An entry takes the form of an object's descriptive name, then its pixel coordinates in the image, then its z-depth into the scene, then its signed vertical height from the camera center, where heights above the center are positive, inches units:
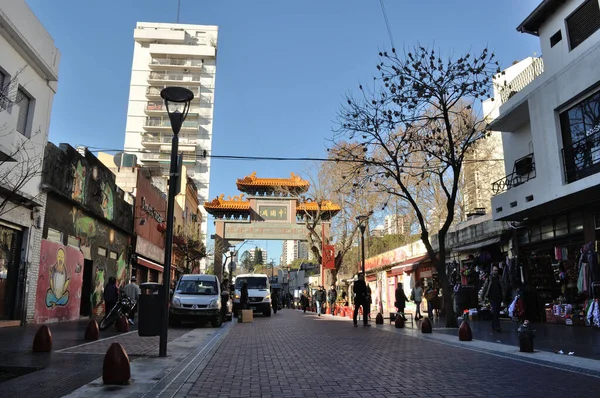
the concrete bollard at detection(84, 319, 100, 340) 417.4 -31.9
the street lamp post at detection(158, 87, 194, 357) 317.1 +88.3
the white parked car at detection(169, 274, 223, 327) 615.5 -11.3
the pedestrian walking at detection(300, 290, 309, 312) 1364.9 -17.0
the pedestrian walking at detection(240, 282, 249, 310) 885.2 -4.2
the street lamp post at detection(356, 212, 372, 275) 847.9 +145.7
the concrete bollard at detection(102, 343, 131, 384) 220.4 -33.9
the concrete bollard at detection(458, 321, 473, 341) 429.7 -34.4
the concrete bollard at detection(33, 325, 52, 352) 321.1 -31.1
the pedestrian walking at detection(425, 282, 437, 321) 816.3 -3.5
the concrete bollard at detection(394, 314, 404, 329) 598.2 -33.8
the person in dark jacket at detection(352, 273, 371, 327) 647.1 -3.9
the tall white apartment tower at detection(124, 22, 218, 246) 3174.2 +1477.8
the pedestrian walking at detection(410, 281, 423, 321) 818.4 +0.1
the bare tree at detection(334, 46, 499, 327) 597.9 +233.3
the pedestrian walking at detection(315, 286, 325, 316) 1092.5 -4.5
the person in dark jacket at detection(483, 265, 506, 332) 514.9 -1.2
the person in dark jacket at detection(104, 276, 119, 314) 587.5 +1.7
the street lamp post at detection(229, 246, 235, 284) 1841.9 +165.1
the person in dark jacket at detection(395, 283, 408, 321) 780.0 -4.8
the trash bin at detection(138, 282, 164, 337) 313.6 -12.3
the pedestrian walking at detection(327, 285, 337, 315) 1170.0 -5.1
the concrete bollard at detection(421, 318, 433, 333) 518.6 -34.7
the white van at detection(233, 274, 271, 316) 1004.6 +4.7
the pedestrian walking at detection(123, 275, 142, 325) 614.9 +4.3
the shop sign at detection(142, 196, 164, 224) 1070.4 +201.0
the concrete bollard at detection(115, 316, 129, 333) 506.6 -31.4
